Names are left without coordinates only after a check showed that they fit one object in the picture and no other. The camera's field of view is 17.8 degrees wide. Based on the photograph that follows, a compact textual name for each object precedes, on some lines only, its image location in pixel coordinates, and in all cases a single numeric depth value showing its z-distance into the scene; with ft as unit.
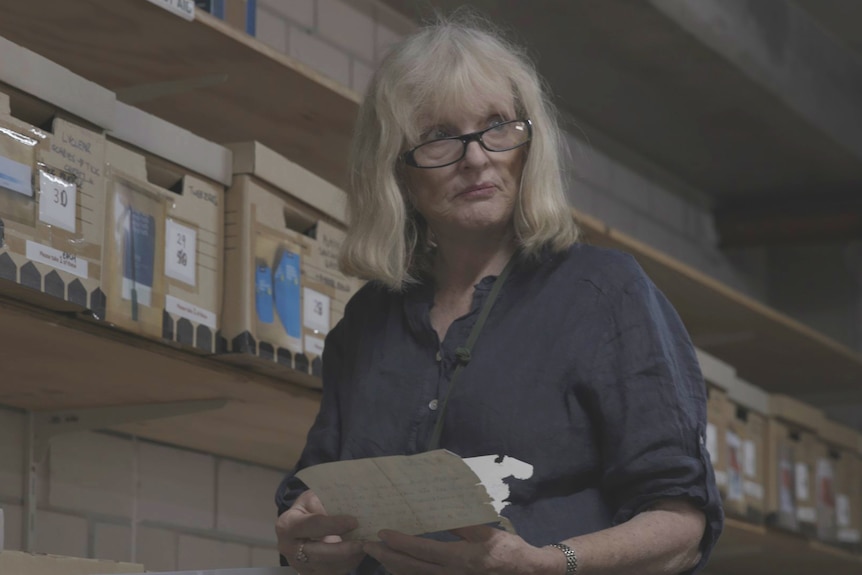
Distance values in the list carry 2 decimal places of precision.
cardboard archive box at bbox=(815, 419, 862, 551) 18.53
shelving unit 11.62
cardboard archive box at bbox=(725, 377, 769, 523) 16.53
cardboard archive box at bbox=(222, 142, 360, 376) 12.01
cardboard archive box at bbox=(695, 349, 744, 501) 16.19
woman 9.83
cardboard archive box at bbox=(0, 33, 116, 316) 10.79
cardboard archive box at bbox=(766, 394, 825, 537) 17.20
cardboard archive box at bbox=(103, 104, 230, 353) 11.39
